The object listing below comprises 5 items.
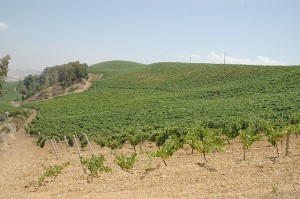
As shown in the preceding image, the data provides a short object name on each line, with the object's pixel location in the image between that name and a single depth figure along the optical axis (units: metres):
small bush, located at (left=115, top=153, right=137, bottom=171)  15.68
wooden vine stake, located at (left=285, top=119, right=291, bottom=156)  16.36
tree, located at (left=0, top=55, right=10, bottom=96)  46.91
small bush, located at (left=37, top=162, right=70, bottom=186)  16.42
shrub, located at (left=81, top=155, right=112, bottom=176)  15.79
